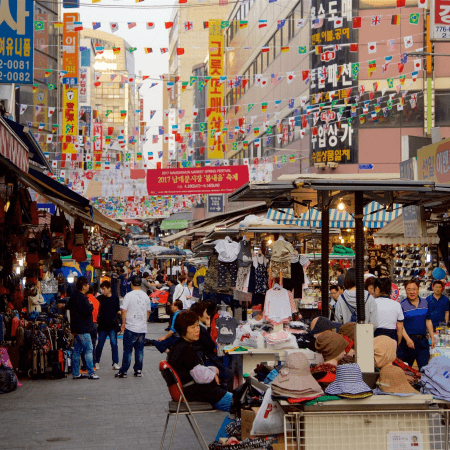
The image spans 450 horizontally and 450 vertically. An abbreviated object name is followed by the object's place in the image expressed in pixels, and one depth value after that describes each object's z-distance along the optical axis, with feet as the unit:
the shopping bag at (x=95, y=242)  67.82
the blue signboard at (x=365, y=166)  97.79
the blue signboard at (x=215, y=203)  138.21
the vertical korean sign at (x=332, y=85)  94.68
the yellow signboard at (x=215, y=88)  127.44
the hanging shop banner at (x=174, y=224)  201.98
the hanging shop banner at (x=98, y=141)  168.96
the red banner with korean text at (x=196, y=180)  99.30
